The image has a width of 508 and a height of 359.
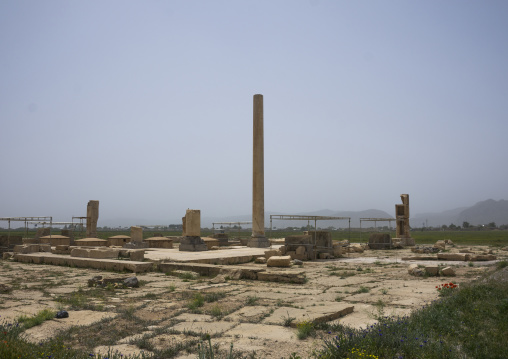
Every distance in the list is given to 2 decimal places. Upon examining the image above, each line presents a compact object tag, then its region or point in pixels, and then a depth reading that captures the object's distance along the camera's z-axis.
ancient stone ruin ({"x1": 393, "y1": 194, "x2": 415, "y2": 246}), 28.22
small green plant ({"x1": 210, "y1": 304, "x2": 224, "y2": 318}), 6.36
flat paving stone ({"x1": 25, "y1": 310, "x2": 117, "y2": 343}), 5.32
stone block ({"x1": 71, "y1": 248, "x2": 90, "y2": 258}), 15.62
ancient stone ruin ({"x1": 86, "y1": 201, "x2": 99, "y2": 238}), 28.81
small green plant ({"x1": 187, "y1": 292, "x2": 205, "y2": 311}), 6.92
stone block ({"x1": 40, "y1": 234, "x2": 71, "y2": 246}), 24.17
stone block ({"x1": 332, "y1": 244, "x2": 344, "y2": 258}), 18.71
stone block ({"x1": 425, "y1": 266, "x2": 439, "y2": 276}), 11.47
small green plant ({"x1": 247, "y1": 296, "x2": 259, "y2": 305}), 7.32
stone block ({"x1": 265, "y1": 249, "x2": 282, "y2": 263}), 15.99
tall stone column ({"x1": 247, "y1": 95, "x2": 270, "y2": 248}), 23.73
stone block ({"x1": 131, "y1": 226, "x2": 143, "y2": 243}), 21.36
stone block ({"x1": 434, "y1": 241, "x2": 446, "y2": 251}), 22.40
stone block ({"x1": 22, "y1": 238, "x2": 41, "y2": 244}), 24.36
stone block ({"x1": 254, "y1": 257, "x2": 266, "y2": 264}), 15.05
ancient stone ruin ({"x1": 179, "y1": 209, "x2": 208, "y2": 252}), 19.86
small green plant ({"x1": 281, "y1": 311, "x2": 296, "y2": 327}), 5.70
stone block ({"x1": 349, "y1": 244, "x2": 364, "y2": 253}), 22.23
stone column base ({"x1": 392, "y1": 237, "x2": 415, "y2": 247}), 27.78
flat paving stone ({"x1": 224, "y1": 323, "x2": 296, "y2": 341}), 5.18
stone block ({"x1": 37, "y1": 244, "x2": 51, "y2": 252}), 19.42
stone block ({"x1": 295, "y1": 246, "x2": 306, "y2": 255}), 17.12
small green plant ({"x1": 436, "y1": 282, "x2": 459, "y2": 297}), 7.68
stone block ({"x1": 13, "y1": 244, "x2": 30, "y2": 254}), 18.19
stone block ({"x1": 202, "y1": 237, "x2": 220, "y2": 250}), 22.66
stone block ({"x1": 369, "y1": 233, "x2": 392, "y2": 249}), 25.35
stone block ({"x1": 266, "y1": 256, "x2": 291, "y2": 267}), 13.80
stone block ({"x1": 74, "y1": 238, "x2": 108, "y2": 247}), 21.15
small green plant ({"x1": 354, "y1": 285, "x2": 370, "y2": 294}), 8.86
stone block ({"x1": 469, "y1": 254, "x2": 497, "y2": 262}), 16.34
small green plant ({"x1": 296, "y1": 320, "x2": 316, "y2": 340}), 5.09
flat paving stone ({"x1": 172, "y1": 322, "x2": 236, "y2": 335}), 5.48
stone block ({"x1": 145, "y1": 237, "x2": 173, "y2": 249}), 23.02
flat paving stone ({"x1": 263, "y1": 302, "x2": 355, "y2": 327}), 5.82
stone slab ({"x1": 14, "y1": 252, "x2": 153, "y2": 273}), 12.34
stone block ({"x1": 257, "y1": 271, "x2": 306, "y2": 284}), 10.43
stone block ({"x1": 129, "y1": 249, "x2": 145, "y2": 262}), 14.88
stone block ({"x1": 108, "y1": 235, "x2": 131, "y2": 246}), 24.14
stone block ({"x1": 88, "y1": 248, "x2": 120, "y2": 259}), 15.47
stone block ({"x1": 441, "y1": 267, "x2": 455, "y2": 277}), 11.27
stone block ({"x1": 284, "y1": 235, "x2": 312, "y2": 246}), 17.41
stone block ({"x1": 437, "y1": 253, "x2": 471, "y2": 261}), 16.28
